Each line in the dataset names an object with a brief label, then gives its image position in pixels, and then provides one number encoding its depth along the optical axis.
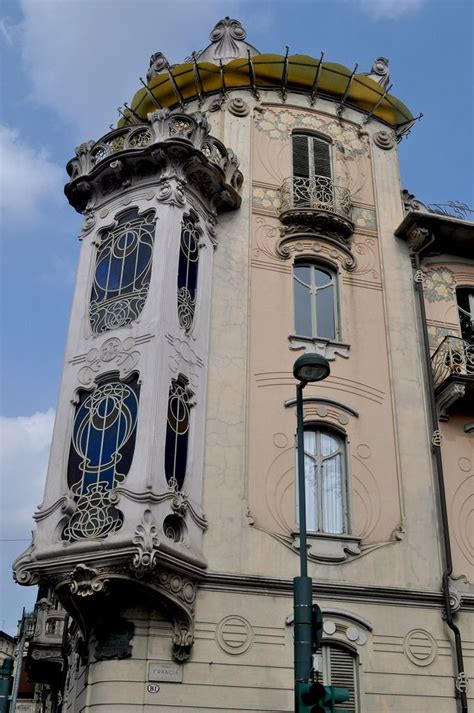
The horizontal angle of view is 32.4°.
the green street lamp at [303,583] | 10.92
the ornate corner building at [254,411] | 14.54
